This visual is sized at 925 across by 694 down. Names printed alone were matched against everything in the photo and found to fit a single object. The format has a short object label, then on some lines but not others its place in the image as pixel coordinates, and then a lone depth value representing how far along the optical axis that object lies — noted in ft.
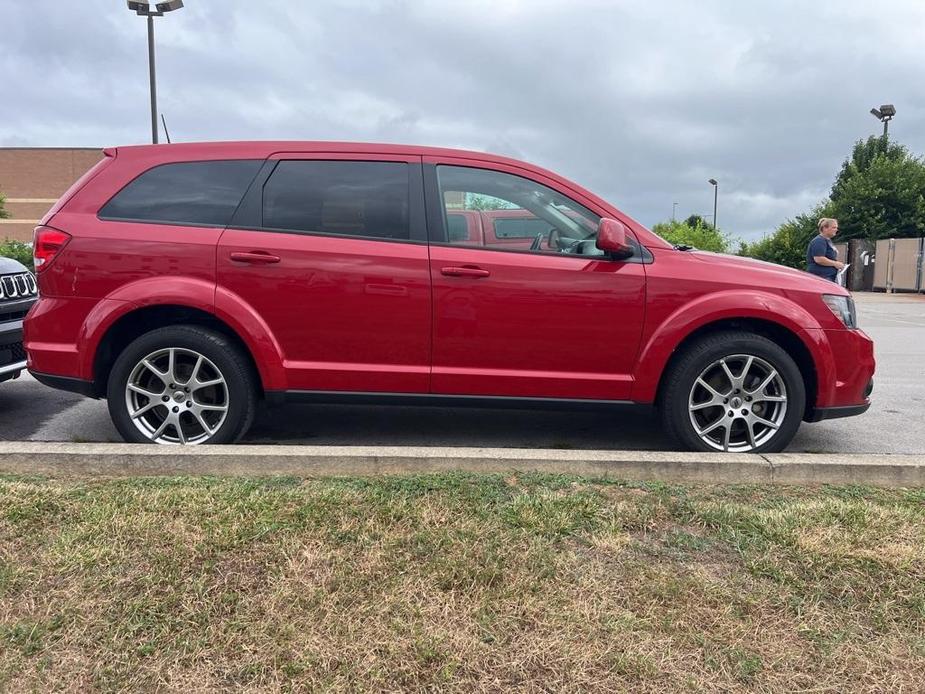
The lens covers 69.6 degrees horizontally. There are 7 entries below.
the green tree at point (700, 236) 130.11
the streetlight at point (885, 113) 86.07
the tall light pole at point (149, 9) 43.32
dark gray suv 14.43
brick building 173.17
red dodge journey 11.95
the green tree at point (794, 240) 101.59
